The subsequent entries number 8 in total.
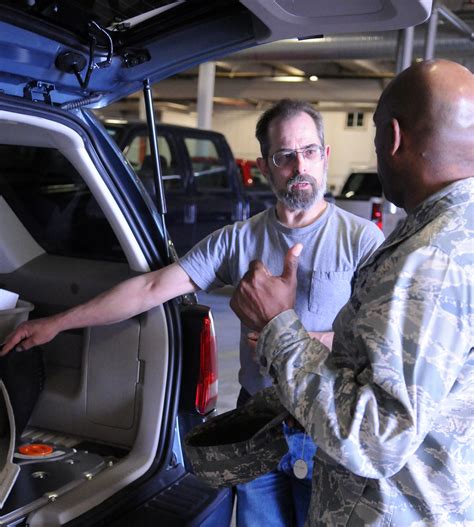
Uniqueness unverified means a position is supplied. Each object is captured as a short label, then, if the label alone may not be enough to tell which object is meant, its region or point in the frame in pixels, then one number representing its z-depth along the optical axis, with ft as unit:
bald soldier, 3.53
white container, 7.94
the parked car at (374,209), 28.00
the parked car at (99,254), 5.97
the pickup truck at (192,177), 23.25
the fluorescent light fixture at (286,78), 56.13
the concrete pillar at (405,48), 28.30
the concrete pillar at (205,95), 44.50
